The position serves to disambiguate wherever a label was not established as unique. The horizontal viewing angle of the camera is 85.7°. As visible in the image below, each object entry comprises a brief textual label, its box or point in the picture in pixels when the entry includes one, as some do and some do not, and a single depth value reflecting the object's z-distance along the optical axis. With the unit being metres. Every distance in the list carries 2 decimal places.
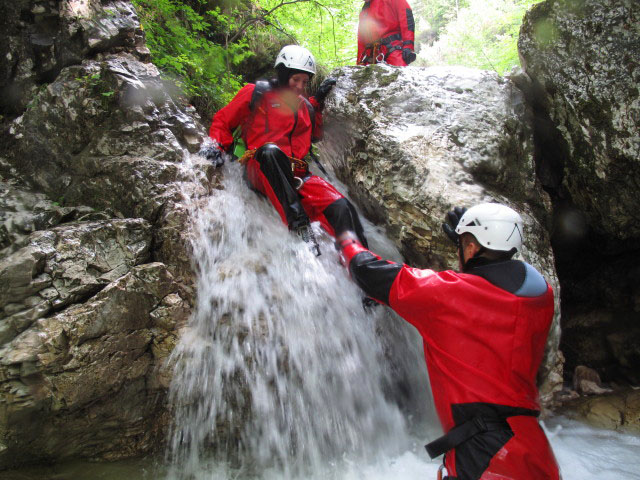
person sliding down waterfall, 4.30
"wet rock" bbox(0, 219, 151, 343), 3.04
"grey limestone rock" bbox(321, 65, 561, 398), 3.83
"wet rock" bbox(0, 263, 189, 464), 2.84
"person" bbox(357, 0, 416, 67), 6.15
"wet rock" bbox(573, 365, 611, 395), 4.39
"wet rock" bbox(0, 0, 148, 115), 4.52
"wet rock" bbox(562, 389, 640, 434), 3.71
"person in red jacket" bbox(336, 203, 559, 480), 2.09
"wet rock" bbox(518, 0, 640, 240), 3.57
